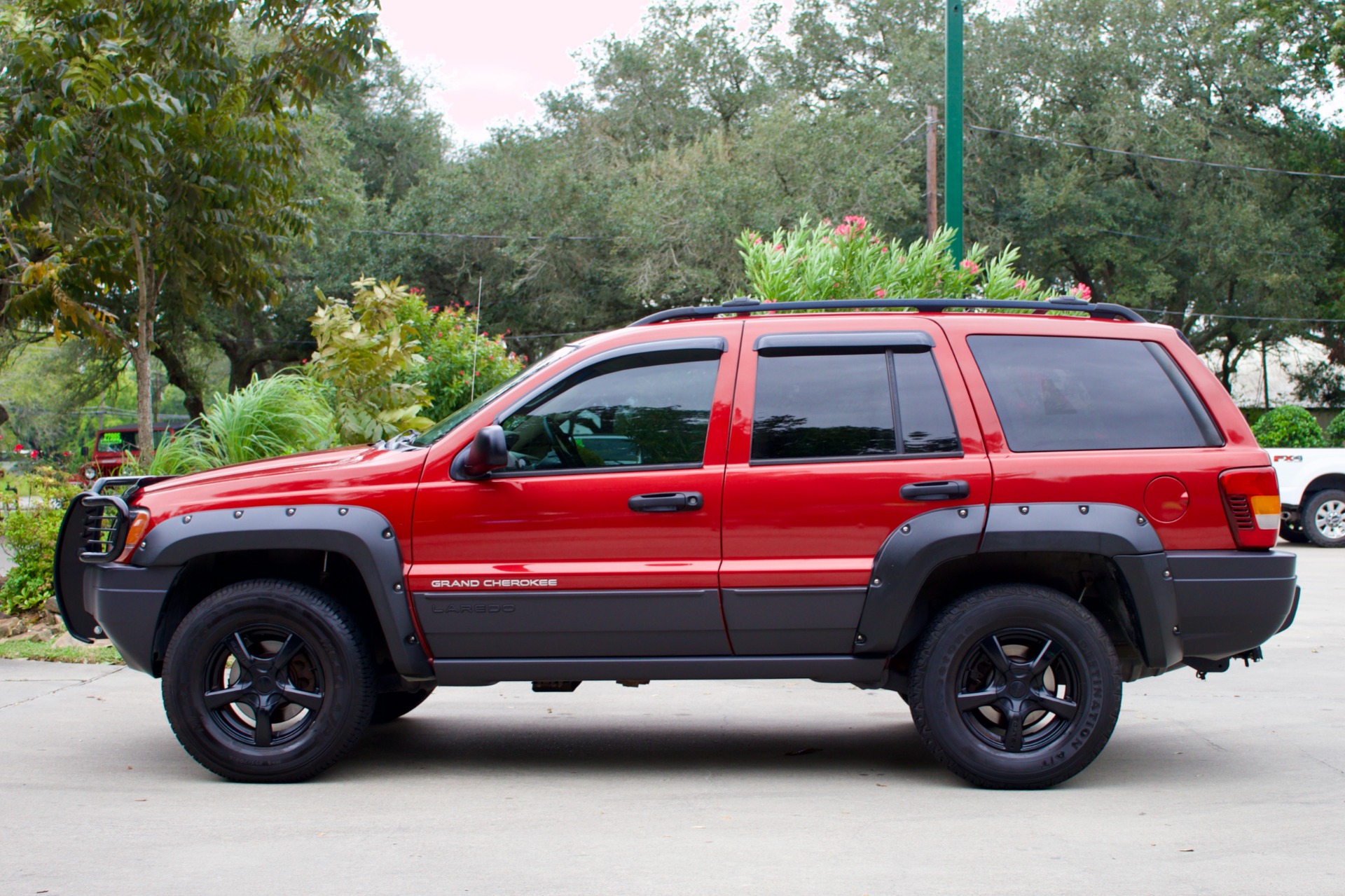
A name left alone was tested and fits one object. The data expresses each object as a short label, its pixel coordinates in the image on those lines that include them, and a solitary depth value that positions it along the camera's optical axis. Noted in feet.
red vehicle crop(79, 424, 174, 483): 33.86
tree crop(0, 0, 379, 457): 28.89
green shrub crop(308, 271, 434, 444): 35.12
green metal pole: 40.24
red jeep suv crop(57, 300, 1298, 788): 16.40
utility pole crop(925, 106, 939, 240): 65.57
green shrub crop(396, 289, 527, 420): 49.16
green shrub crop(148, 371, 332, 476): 30.30
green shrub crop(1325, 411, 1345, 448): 65.82
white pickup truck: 53.67
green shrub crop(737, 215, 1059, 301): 34.91
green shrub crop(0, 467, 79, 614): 29.71
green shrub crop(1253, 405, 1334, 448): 62.95
